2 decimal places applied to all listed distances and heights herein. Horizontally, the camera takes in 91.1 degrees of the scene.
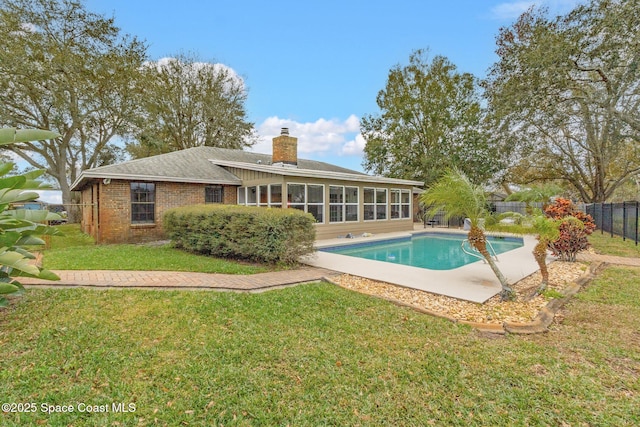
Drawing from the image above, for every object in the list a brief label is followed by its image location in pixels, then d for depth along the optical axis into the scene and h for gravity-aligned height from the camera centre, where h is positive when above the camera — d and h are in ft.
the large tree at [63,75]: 61.41 +28.18
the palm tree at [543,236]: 18.90 -1.52
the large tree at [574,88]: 49.52 +22.52
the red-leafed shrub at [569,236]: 28.45 -2.30
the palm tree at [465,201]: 19.08 +0.61
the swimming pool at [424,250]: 32.91 -5.11
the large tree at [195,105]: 89.40 +31.08
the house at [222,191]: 39.68 +2.93
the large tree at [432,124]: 78.79 +22.77
